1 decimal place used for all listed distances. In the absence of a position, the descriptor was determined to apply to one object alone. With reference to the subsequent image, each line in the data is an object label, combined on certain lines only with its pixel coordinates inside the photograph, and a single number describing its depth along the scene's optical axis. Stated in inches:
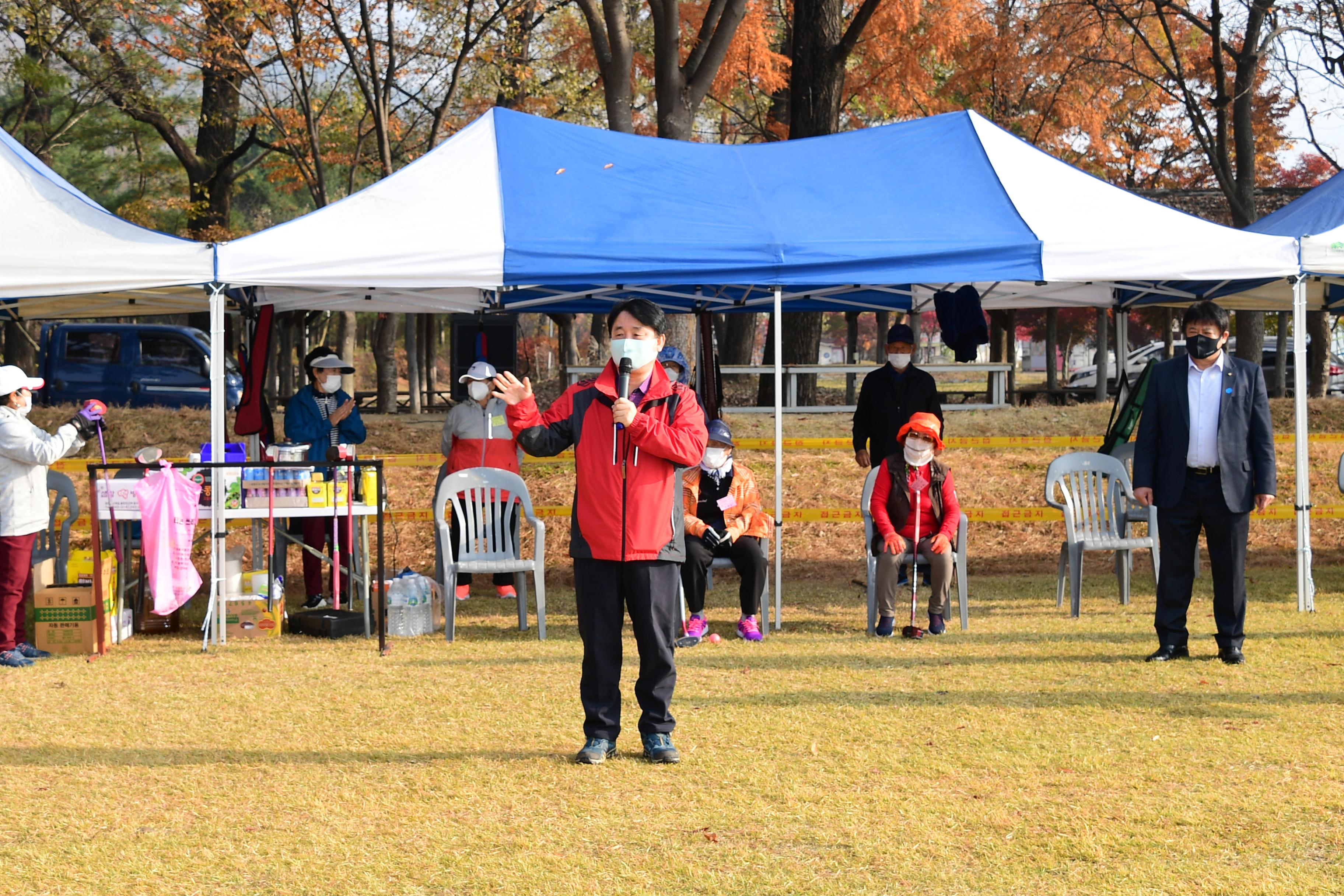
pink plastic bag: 286.2
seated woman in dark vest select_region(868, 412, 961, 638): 292.5
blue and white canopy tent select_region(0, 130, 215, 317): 282.4
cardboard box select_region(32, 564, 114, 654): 287.0
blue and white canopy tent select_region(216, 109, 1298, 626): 288.8
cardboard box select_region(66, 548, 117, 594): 299.3
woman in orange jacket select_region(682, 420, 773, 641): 289.1
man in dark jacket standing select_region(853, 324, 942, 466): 336.5
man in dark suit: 255.1
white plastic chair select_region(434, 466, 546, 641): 299.4
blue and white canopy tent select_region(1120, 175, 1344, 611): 309.4
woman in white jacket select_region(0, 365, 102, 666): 262.7
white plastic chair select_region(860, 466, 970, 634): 296.8
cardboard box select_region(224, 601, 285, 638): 307.9
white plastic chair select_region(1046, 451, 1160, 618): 325.1
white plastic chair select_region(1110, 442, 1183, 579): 335.9
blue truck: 674.2
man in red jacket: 182.2
